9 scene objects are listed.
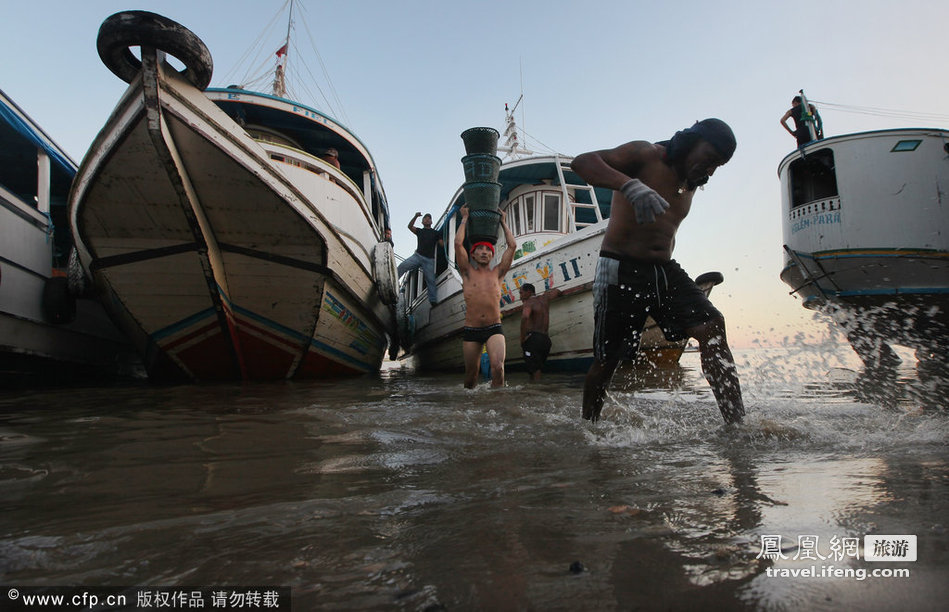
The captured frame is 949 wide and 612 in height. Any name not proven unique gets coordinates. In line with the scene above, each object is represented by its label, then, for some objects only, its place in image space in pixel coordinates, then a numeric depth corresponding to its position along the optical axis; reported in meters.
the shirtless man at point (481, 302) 5.30
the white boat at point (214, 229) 4.39
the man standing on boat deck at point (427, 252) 10.10
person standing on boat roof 9.42
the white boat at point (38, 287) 6.12
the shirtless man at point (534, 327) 6.88
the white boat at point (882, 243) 7.75
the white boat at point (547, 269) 7.40
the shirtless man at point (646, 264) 2.54
